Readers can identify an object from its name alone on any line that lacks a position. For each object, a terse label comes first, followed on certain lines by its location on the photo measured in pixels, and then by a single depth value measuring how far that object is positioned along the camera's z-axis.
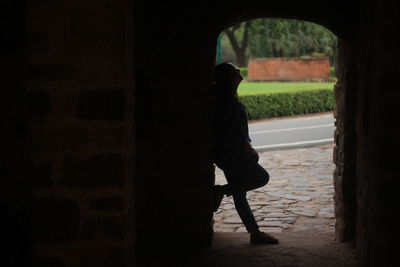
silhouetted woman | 5.23
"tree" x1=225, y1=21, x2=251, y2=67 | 37.53
